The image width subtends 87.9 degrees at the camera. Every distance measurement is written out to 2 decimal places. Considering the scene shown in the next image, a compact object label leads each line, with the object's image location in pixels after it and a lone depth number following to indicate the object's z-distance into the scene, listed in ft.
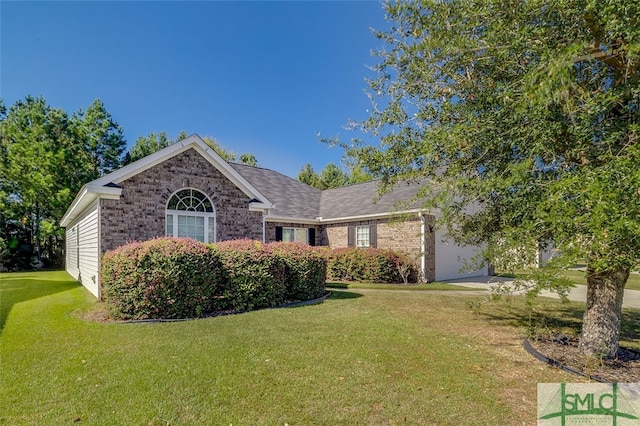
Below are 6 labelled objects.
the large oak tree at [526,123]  11.45
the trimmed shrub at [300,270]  31.65
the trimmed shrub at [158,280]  24.67
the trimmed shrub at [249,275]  28.02
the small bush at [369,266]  48.39
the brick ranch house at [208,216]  33.71
